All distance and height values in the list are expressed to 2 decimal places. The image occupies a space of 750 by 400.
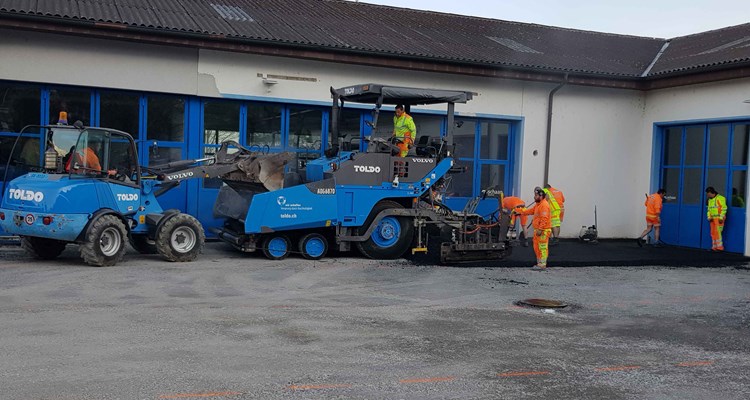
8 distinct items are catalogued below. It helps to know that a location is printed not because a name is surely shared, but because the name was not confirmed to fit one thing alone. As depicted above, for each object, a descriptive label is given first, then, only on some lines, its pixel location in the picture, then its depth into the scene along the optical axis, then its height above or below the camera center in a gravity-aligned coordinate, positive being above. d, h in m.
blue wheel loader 11.37 -0.57
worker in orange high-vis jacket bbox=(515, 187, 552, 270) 13.74 -0.81
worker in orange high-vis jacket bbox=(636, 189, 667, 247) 18.81 -0.54
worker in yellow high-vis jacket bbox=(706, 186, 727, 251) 17.39 -0.46
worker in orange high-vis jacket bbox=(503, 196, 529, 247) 14.36 -0.42
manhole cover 10.13 -1.58
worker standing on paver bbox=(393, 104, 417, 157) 14.21 +0.96
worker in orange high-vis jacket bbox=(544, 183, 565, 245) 16.43 -0.57
